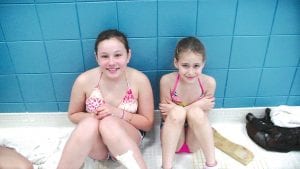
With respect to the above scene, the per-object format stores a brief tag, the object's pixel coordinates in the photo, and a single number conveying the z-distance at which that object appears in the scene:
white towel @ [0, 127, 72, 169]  1.71
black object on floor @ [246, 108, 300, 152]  1.73
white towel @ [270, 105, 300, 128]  1.79
